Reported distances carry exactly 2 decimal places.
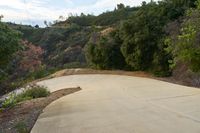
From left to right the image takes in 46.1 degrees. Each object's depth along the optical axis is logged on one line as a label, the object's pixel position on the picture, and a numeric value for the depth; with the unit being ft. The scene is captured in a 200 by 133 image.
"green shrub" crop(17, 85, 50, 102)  32.17
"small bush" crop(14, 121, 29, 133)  18.28
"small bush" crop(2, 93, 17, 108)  26.55
